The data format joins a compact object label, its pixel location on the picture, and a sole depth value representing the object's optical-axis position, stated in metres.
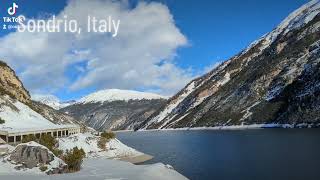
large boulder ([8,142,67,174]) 28.22
